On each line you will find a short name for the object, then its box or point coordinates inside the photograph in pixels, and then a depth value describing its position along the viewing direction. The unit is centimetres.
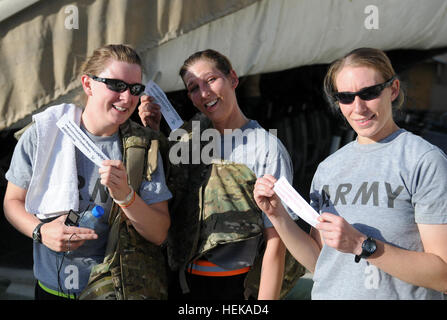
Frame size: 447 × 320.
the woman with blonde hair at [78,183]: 189
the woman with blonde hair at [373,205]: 145
